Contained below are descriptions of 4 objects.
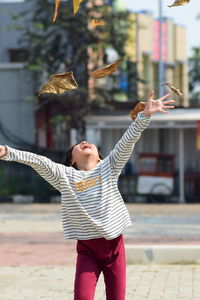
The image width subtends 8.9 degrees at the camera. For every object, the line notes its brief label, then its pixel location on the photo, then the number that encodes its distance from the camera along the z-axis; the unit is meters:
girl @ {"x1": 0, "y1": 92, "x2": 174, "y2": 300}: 8.94
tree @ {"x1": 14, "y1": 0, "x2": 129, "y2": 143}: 40.35
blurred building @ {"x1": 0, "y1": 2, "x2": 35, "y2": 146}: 41.67
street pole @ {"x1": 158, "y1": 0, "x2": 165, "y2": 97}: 49.31
